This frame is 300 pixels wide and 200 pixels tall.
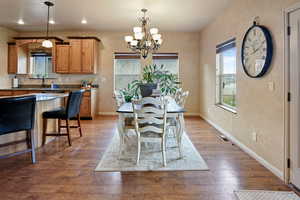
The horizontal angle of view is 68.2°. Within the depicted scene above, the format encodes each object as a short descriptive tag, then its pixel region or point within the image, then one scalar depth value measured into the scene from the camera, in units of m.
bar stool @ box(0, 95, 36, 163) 2.69
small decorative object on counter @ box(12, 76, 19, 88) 6.85
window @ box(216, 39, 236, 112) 4.41
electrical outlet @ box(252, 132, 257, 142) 3.19
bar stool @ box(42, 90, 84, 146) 3.71
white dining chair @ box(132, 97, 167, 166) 2.75
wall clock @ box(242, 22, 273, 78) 2.77
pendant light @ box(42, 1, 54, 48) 4.37
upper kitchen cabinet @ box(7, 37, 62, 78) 6.63
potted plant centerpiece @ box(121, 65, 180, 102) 3.40
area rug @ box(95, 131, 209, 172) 2.82
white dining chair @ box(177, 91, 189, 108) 3.92
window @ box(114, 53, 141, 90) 7.16
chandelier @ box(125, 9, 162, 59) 4.04
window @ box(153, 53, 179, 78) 7.10
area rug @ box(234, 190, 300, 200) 2.11
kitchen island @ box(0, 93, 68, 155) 3.17
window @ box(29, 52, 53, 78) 6.95
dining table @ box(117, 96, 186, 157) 2.93
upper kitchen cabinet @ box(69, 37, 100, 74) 6.52
